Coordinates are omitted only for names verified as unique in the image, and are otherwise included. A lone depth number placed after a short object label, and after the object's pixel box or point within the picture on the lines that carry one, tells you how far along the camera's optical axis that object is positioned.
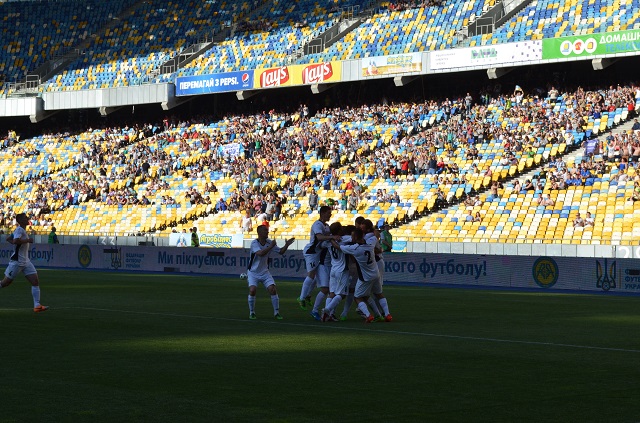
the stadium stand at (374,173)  40.00
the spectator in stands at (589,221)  37.19
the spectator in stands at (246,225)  45.91
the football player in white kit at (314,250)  18.75
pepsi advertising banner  56.97
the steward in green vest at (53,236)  48.06
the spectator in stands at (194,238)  43.69
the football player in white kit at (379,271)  18.03
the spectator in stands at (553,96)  46.78
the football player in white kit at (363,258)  17.78
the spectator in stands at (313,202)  46.50
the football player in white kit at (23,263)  20.45
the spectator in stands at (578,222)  37.28
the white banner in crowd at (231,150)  54.91
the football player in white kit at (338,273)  18.27
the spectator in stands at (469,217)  40.56
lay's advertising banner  53.25
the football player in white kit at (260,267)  18.52
